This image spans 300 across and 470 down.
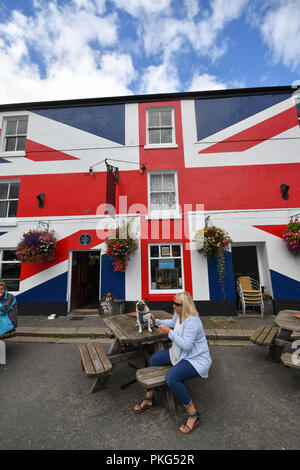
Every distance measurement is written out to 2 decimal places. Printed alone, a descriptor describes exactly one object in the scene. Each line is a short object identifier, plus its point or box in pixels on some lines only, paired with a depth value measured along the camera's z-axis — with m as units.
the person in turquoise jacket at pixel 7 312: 4.44
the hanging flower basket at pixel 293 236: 6.91
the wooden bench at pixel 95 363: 2.78
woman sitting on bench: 2.45
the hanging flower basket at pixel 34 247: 7.13
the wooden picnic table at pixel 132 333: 3.06
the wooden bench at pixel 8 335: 4.30
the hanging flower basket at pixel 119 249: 7.15
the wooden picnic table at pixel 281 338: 3.84
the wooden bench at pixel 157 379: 2.50
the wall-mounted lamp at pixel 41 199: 8.08
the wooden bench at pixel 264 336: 3.94
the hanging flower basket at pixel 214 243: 7.07
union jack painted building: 7.51
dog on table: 3.29
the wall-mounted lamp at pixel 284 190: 7.60
